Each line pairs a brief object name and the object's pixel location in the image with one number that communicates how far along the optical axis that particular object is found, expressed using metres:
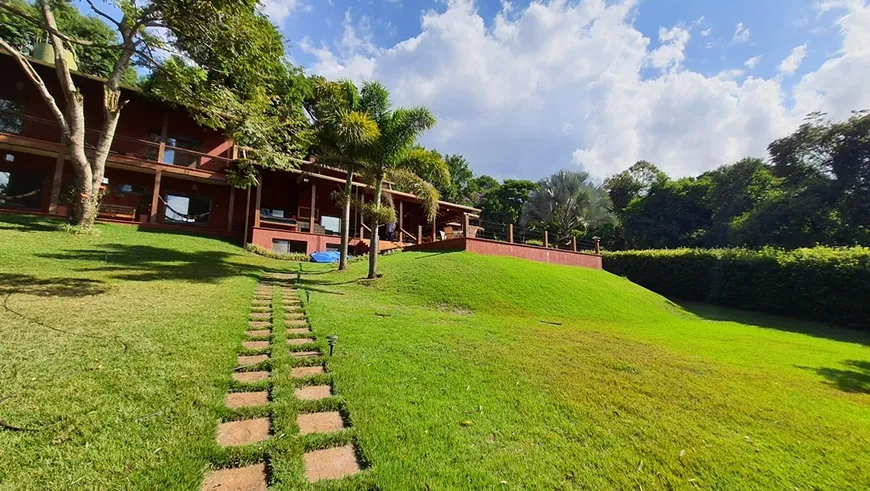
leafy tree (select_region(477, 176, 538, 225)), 41.28
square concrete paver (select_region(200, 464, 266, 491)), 2.12
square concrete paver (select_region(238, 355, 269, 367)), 3.97
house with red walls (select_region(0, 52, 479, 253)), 14.49
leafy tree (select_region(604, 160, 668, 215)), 42.50
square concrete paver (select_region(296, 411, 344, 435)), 2.80
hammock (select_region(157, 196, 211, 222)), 16.76
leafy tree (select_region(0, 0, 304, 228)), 7.68
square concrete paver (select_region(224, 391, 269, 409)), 3.05
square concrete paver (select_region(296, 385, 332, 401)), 3.30
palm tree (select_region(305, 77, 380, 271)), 10.66
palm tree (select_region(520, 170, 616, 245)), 26.37
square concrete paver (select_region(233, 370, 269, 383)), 3.55
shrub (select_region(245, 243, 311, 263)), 15.27
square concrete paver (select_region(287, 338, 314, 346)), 4.83
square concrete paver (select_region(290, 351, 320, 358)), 4.34
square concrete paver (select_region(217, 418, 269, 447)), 2.54
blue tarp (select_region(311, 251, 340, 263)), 15.96
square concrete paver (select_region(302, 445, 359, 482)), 2.31
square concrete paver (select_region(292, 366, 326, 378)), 3.79
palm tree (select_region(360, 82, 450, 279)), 11.15
